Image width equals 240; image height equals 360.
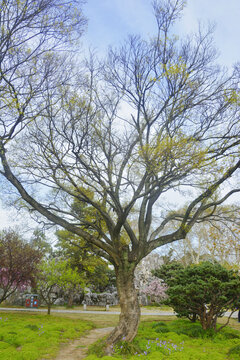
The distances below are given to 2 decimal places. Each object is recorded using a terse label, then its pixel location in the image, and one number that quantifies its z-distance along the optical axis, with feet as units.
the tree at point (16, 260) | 49.11
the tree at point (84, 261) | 65.98
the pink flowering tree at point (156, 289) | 71.54
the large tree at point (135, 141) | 24.09
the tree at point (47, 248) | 88.01
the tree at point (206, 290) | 29.27
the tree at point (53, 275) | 49.19
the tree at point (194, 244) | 85.25
